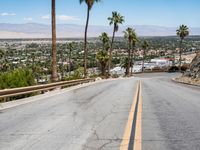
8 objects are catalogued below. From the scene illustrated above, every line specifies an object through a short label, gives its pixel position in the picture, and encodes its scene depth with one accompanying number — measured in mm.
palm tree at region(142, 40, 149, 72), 130038
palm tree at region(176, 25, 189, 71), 109988
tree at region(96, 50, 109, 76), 80250
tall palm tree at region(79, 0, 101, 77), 48281
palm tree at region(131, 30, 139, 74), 103144
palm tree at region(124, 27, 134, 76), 102438
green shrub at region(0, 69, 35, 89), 19609
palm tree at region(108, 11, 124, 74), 82375
